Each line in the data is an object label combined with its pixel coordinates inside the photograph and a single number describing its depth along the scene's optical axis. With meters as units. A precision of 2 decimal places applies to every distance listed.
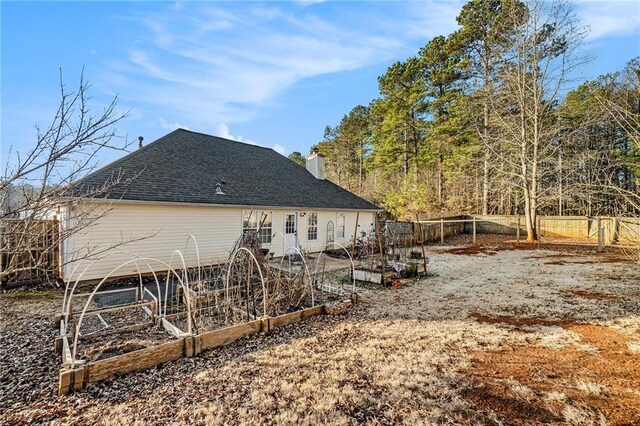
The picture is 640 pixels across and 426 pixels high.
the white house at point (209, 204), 8.44
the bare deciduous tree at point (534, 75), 15.23
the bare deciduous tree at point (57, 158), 2.16
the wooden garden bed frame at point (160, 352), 3.17
